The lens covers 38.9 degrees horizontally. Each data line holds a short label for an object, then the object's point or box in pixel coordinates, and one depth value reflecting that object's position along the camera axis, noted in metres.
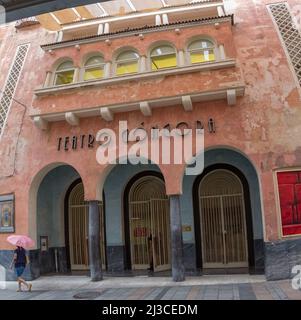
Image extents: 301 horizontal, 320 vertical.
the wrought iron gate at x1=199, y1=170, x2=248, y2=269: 13.92
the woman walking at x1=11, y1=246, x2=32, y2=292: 11.71
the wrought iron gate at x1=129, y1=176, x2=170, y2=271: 14.55
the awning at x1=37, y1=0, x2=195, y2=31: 14.99
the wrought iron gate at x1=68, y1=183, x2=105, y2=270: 15.32
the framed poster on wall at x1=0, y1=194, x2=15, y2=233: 13.79
